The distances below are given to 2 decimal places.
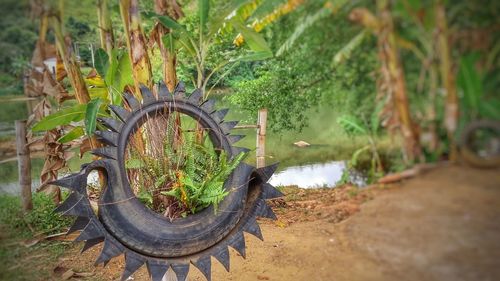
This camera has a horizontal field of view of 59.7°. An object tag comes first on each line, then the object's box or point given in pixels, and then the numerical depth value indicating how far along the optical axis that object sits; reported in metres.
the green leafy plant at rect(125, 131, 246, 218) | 1.47
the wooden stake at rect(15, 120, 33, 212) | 2.70
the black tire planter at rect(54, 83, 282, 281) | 1.34
